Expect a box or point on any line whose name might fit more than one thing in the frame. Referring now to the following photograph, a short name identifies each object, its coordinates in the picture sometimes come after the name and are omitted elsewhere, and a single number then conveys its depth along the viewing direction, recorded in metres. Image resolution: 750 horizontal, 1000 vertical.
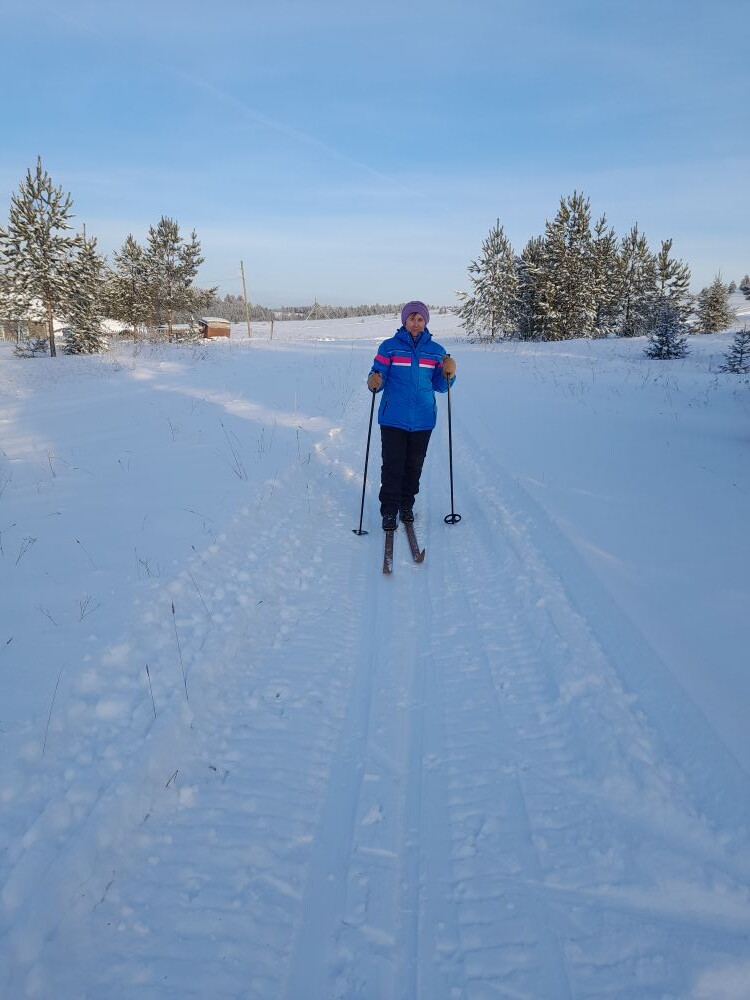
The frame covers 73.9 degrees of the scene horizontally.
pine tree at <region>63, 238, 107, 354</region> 25.52
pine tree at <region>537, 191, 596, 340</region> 34.69
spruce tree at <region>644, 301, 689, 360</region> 22.59
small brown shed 54.41
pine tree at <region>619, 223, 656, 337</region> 39.72
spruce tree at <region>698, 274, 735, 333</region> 39.34
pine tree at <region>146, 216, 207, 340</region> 30.17
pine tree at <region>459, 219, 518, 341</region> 39.02
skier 5.16
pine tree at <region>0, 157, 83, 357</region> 23.19
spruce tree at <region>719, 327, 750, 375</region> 16.98
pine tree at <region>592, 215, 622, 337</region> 35.62
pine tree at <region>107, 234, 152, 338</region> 32.50
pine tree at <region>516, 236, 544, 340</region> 38.16
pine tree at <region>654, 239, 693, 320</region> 37.69
